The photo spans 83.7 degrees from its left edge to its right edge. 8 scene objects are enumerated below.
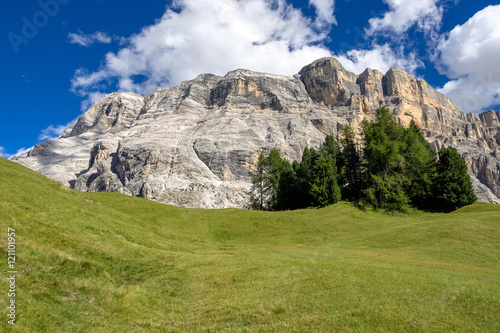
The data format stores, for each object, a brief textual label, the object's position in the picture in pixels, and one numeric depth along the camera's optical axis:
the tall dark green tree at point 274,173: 74.50
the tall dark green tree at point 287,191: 70.89
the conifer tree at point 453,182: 52.14
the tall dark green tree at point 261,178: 75.81
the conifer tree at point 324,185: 58.09
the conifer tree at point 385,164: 54.59
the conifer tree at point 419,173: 56.75
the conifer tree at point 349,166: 65.44
